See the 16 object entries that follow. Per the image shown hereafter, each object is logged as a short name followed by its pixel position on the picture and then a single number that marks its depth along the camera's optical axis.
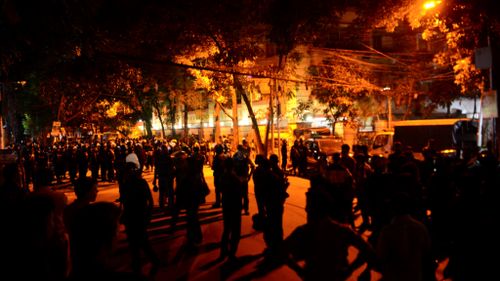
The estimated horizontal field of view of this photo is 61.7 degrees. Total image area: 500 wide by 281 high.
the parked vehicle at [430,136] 18.31
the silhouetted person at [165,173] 11.98
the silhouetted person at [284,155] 22.86
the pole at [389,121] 28.82
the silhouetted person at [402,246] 3.75
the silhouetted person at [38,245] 3.31
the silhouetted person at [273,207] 7.36
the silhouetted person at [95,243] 2.61
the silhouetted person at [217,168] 11.44
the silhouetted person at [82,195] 5.71
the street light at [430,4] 11.50
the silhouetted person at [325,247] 3.56
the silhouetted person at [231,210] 7.31
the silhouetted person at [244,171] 11.13
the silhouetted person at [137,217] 6.90
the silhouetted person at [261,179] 7.48
